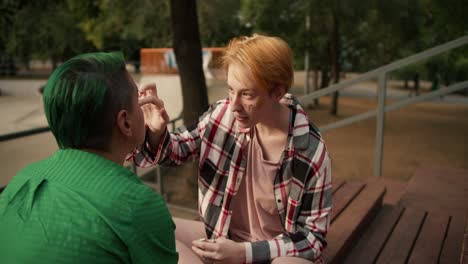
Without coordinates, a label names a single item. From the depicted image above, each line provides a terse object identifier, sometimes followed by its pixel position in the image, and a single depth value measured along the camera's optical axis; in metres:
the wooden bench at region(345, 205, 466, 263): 2.18
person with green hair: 0.83
